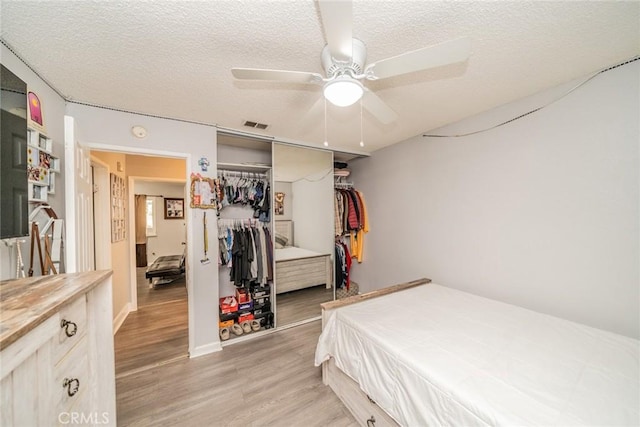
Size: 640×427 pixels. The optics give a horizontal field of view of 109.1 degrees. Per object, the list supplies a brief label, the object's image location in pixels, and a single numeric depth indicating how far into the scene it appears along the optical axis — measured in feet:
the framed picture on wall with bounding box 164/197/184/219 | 20.36
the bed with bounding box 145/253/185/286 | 14.56
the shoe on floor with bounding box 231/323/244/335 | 8.96
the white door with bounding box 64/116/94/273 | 4.43
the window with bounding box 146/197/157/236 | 19.71
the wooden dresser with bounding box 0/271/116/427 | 2.02
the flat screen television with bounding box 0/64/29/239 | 3.30
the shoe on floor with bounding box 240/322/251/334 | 9.07
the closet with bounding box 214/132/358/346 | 9.05
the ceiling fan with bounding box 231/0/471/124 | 2.99
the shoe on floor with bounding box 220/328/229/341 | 8.61
